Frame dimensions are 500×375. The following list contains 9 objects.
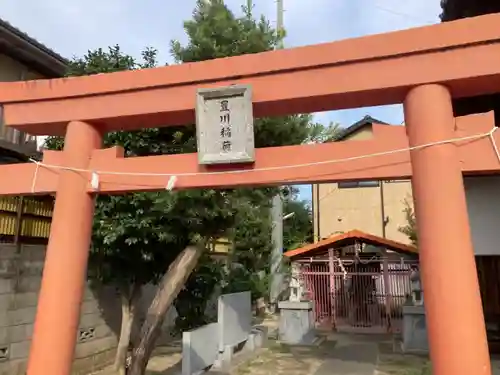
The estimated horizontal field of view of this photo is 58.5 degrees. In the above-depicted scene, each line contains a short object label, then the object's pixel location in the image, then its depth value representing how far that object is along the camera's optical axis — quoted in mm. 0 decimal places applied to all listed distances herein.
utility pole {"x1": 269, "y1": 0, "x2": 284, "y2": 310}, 18323
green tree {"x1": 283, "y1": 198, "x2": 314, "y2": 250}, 27583
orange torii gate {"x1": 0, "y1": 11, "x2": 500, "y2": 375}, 3049
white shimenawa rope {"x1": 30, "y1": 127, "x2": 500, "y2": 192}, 3213
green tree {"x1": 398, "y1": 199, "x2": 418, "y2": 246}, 20653
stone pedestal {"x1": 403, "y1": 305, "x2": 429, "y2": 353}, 12625
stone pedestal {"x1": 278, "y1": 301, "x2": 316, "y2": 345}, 14156
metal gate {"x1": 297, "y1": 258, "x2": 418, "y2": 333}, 15984
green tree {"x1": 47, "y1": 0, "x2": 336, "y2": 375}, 7090
